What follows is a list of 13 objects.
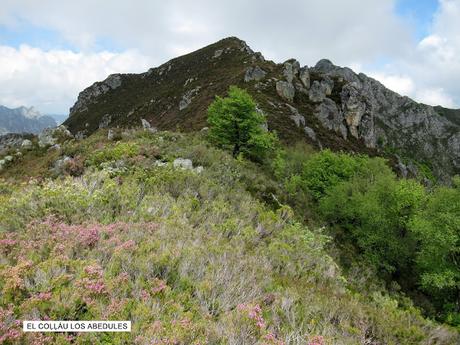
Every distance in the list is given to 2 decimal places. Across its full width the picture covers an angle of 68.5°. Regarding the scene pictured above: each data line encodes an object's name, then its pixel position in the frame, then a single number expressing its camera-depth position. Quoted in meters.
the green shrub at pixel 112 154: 11.57
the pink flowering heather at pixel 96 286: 4.12
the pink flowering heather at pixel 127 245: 5.10
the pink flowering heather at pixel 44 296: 3.95
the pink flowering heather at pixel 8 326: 3.39
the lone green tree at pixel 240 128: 26.33
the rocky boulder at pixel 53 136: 21.88
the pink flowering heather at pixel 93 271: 4.44
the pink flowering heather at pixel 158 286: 4.37
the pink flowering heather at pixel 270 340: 3.80
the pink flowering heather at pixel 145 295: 4.14
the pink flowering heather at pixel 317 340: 3.94
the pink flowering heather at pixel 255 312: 4.04
